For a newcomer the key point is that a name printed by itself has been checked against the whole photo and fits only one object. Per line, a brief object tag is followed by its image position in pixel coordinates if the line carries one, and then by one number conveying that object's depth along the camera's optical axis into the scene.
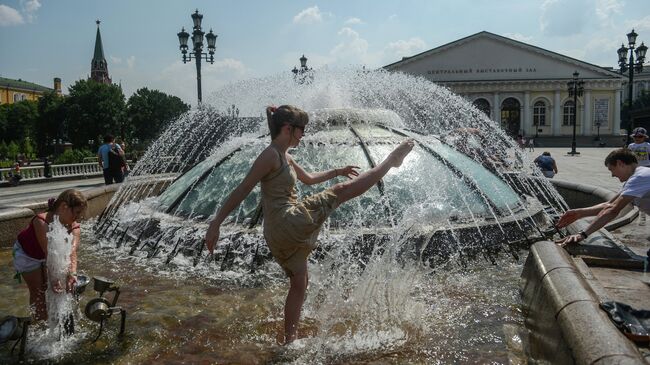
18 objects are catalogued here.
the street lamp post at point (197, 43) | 15.66
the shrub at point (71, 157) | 24.03
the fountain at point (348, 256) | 3.20
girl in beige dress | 2.83
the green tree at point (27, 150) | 43.91
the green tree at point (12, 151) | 33.77
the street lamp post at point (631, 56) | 22.58
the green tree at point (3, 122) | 62.09
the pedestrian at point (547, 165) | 11.68
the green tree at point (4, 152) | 35.78
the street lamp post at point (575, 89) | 32.94
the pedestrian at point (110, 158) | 10.78
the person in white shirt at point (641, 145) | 8.34
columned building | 58.91
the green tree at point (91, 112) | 48.65
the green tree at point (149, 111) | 59.03
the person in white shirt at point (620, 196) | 3.74
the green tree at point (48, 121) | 54.25
